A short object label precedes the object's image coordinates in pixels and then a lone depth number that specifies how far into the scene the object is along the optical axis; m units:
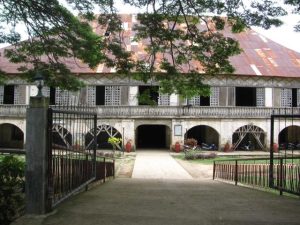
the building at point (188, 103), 26.92
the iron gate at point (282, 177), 7.54
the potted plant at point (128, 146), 26.53
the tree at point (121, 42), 11.27
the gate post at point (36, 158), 5.28
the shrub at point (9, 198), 6.08
